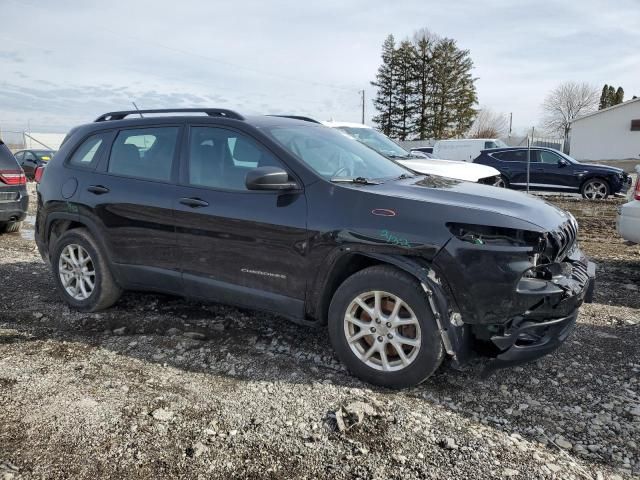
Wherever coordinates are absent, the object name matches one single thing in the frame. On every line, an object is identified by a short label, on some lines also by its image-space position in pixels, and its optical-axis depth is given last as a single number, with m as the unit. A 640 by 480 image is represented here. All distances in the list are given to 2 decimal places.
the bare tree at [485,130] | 53.01
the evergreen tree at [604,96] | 60.76
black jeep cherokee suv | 3.00
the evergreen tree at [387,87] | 49.31
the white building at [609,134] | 36.19
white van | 21.20
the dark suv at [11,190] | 7.89
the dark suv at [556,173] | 13.91
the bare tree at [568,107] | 65.62
